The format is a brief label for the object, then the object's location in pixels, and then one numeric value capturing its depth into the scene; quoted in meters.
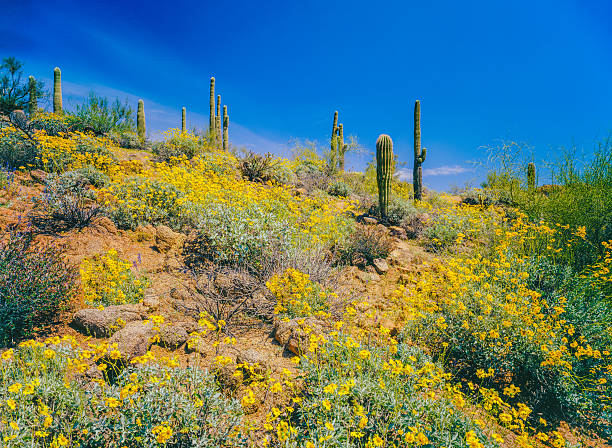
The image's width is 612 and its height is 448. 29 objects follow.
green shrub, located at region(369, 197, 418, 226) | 8.69
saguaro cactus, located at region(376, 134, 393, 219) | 8.91
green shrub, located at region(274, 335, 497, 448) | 2.16
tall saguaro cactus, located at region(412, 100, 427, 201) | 11.65
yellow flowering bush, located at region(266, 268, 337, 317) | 3.79
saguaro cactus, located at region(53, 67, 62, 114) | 15.48
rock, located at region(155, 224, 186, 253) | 5.52
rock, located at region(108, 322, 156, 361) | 2.87
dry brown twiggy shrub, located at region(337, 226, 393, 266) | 6.00
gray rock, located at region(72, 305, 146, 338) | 3.25
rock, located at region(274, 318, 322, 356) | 3.12
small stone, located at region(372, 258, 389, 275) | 5.76
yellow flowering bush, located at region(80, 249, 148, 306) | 3.82
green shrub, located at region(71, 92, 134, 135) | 13.05
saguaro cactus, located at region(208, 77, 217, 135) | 16.69
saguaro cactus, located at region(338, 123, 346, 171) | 14.59
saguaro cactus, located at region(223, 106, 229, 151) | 17.47
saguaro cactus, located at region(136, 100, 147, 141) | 16.89
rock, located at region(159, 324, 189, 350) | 3.16
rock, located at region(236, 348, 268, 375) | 2.85
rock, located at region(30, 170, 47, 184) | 7.10
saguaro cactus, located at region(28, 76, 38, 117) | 15.14
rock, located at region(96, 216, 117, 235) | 5.58
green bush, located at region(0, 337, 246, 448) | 2.01
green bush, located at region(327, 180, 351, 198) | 11.18
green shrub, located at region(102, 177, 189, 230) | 5.94
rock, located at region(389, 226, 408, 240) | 7.98
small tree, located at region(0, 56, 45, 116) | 14.47
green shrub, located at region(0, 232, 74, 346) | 3.23
